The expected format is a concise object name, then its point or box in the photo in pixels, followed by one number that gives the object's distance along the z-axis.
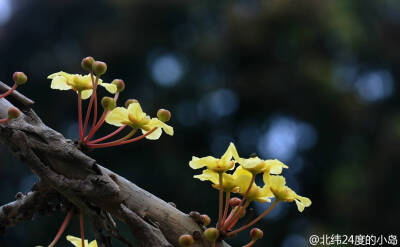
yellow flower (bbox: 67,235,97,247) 0.47
